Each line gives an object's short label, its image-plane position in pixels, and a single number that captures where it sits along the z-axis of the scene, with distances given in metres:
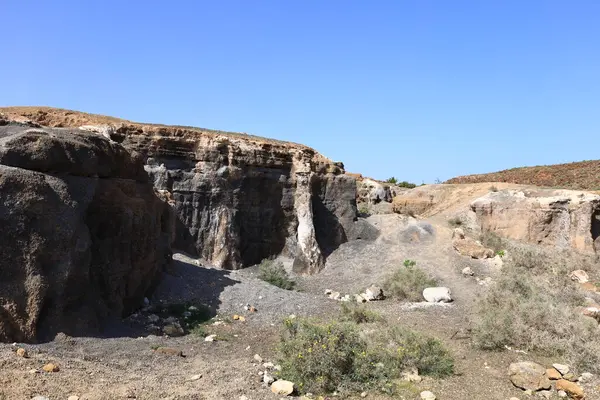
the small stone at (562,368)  8.23
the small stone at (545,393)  7.52
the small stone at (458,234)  18.88
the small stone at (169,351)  8.68
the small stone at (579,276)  16.13
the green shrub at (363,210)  22.18
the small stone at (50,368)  6.71
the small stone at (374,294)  14.80
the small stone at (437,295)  13.91
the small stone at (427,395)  7.24
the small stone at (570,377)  8.00
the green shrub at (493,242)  19.27
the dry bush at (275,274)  16.14
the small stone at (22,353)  7.01
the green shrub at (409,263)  16.81
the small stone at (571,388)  7.42
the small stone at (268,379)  7.59
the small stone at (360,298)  14.59
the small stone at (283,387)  7.24
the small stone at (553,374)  8.02
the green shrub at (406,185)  38.25
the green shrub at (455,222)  21.64
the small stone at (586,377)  7.96
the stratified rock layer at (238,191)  17.27
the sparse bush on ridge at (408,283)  14.59
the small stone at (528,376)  7.76
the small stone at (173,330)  9.95
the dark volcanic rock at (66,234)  8.05
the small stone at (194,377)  7.45
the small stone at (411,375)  7.97
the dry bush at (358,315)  11.59
